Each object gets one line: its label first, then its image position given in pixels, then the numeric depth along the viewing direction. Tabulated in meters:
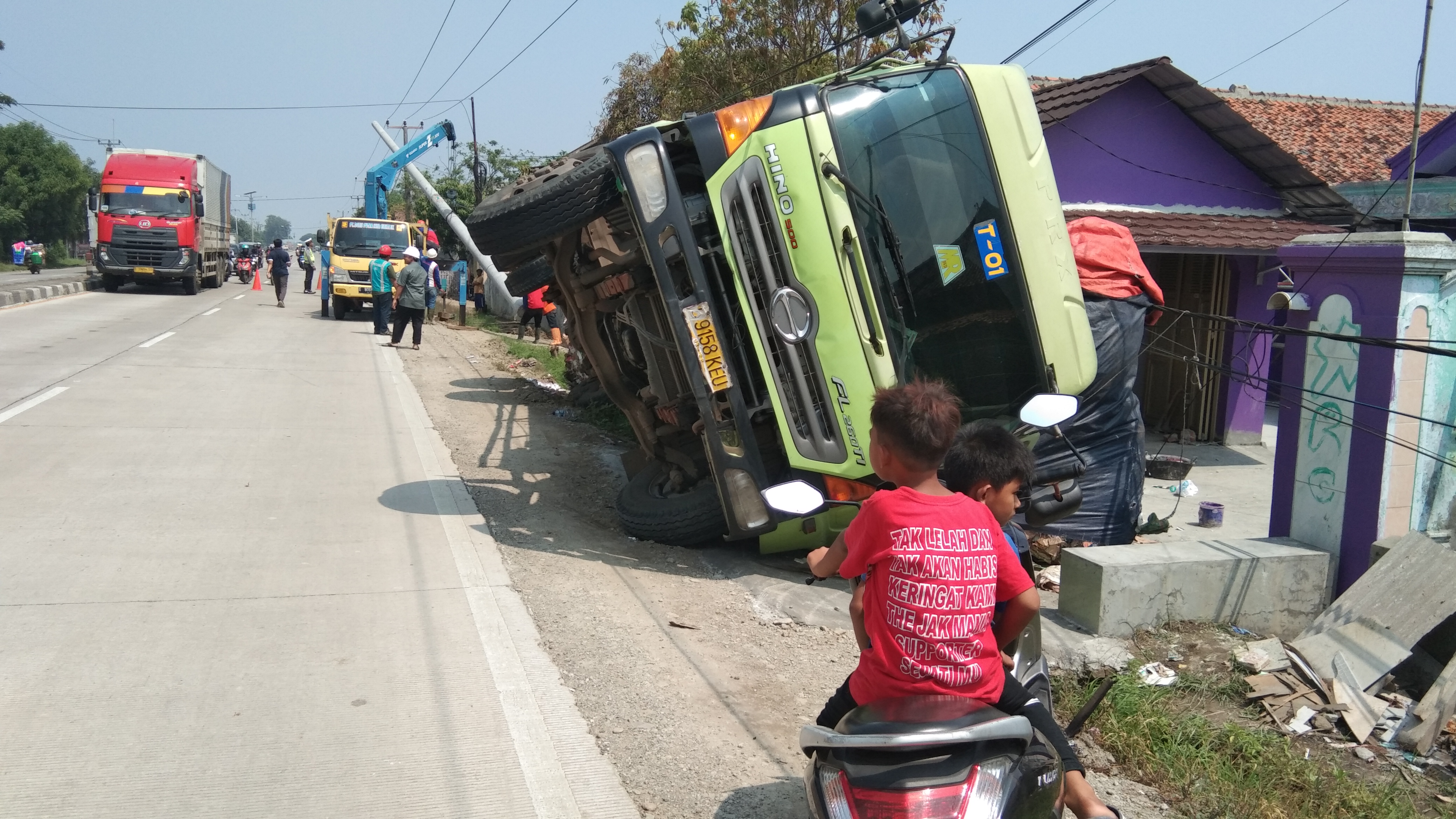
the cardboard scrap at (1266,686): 4.79
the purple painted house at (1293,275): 5.47
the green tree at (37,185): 51.19
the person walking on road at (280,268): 26.53
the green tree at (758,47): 13.80
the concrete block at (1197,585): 5.29
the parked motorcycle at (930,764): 2.25
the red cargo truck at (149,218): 25.78
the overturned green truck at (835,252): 5.78
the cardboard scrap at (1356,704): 4.58
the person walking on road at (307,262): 36.56
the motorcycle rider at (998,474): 3.04
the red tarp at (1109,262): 7.30
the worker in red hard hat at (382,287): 18.22
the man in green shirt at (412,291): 16.09
